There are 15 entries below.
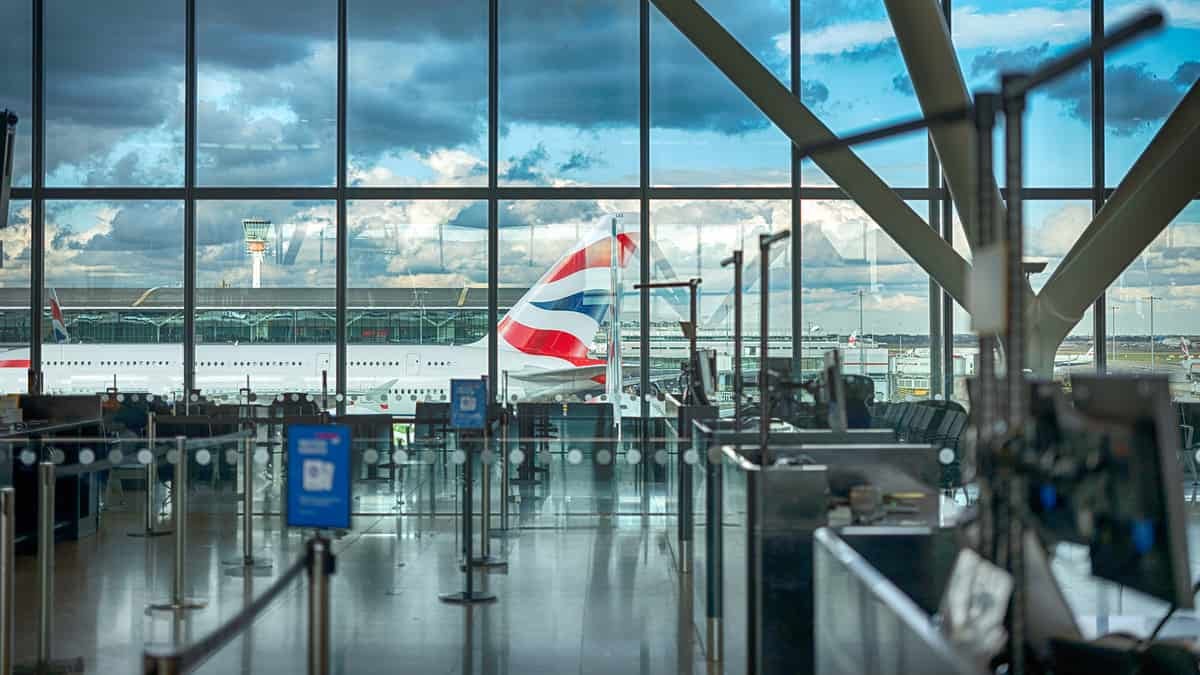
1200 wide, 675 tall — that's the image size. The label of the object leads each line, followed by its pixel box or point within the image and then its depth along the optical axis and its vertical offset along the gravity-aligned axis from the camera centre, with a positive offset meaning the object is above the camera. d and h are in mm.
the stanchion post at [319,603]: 3090 -621
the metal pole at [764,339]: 4361 +62
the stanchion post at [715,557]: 5086 -849
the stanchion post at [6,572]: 4336 -753
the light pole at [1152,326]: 12094 +268
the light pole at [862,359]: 12141 -44
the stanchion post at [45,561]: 5023 -851
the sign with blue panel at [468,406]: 7270 -295
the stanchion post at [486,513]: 7172 -932
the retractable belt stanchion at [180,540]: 6242 -953
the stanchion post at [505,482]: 7348 -767
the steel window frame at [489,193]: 12133 +1611
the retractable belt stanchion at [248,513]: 7367 -949
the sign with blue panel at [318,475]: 4086 -393
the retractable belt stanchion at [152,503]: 7426 -933
